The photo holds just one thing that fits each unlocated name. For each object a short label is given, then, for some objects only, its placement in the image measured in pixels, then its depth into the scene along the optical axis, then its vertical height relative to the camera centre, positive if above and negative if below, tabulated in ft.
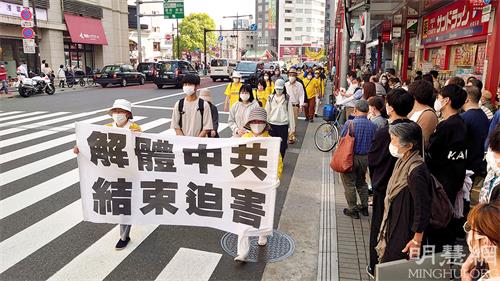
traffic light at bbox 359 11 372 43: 29.98 +3.19
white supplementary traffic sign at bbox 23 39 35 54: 65.92 +3.41
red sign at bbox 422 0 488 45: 33.17 +4.66
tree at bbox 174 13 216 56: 218.38 +20.18
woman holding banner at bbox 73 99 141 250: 14.80 -2.07
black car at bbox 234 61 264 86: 98.87 +0.17
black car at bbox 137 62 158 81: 103.40 -0.52
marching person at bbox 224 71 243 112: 30.63 -1.63
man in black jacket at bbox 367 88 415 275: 11.61 -2.56
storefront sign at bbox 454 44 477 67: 36.27 +1.38
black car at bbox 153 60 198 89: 83.41 -1.21
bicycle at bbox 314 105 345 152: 30.04 -4.99
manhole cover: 14.29 -6.65
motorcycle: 62.54 -3.11
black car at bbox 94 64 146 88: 85.56 -1.82
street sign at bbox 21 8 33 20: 64.64 +8.33
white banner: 13.55 -3.93
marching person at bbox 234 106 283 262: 14.55 -2.10
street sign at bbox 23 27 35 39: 65.16 +5.35
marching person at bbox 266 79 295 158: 24.77 -2.75
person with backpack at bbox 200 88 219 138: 18.69 -2.57
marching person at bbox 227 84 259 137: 20.98 -2.07
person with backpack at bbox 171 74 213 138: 18.39 -2.12
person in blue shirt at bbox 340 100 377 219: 16.30 -3.58
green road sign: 110.32 +15.59
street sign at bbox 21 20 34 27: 65.87 +7.01
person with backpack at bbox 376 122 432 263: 9.64 -3.16
